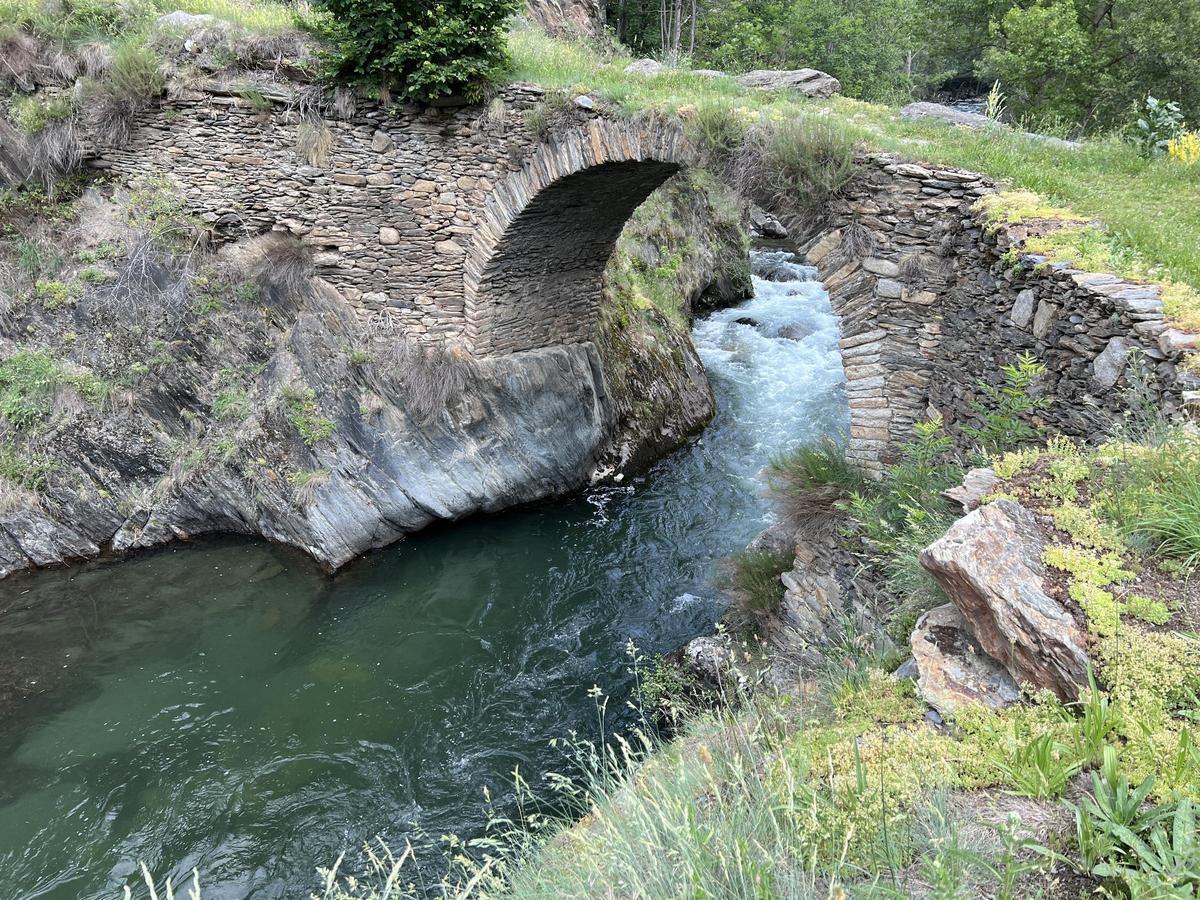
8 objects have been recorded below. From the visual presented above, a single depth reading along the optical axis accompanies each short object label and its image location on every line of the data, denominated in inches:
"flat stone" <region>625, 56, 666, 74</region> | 295.4
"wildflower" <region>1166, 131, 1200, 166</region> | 230.8
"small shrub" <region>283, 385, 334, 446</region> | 334.3
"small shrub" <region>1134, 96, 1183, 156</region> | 247.1
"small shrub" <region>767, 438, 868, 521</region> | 236.9
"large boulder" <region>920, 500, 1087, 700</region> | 99.9
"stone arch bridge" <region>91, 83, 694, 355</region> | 293.6
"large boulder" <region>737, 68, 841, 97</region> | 277.1
